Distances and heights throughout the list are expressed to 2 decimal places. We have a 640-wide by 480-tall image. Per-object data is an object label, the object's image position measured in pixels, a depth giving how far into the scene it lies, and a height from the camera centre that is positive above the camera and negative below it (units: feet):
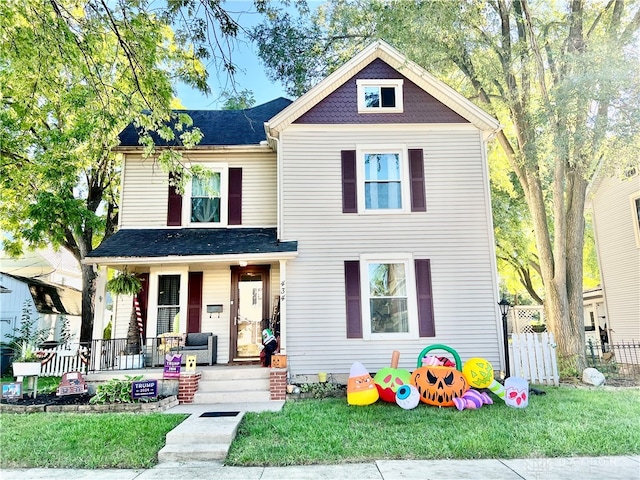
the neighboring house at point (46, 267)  73.15 +8.39
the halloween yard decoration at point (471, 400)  23.41 -4.98
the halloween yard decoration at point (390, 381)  24.75 -4.05
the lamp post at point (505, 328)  28.99 -1.40
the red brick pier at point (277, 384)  27.68 -4.55
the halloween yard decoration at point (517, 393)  23.63 -4.63
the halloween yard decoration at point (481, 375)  25.34 -3.91
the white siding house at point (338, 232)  31.01 +5.98
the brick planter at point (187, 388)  27.12 -4.62
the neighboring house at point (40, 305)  55.57 +1.62
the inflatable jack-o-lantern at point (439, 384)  23.97 -4.18
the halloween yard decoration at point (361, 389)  24.52 -4.42
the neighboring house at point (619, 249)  45.19 +6.15
